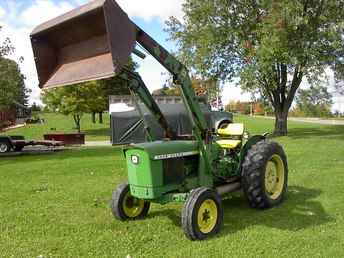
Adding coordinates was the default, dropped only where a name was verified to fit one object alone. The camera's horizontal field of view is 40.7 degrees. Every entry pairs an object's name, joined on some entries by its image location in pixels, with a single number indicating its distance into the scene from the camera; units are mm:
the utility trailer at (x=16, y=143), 20906
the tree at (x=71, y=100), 38312
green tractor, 5691
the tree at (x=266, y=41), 22922
